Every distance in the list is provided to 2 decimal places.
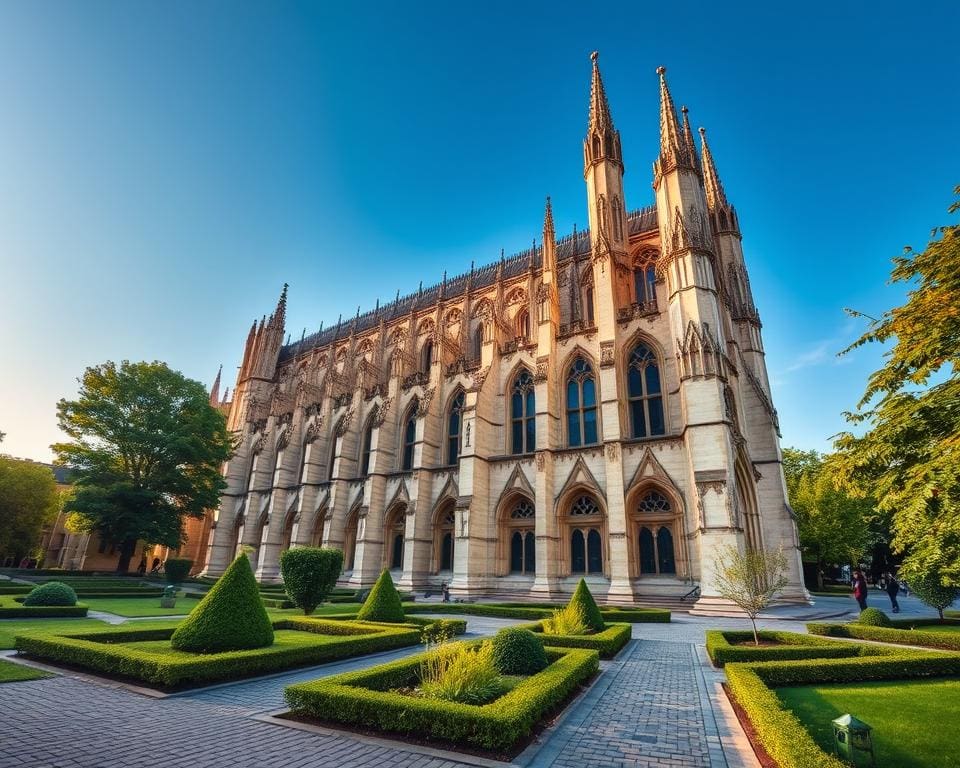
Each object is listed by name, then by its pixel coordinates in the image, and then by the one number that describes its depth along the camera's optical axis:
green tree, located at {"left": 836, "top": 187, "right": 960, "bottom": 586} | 6.61
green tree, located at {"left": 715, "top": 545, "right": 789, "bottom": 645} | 12.02
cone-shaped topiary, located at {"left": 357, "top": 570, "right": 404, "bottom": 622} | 14.50
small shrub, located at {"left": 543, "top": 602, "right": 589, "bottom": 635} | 12.50
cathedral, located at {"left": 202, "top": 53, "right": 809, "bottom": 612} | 21.23
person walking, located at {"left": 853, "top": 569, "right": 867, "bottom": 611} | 18.38
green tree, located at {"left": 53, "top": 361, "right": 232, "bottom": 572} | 31.14
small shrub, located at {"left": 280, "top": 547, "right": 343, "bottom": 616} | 16.33
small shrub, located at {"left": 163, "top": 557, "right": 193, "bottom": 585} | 31.47
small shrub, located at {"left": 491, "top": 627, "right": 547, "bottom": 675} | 8.50
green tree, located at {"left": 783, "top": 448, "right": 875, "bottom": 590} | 35.94
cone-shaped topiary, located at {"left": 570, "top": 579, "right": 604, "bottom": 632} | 13.09
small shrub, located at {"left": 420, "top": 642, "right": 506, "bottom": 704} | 6.62
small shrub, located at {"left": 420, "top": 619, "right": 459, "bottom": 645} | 12.81
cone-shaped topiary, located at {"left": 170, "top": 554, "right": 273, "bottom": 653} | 9.20
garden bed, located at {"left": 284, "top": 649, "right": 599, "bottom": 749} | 5.44
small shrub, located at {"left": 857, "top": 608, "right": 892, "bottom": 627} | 13.63
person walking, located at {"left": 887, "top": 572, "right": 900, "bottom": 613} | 21.33
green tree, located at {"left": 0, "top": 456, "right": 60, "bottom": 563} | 40.38
